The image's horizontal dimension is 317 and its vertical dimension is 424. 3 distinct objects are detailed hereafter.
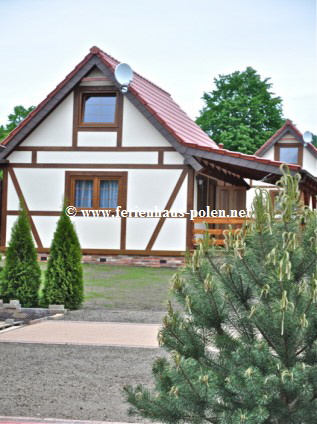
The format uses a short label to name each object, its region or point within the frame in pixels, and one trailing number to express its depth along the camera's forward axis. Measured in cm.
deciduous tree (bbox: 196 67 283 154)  5025
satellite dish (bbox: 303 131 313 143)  3662
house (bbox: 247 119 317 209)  3788
